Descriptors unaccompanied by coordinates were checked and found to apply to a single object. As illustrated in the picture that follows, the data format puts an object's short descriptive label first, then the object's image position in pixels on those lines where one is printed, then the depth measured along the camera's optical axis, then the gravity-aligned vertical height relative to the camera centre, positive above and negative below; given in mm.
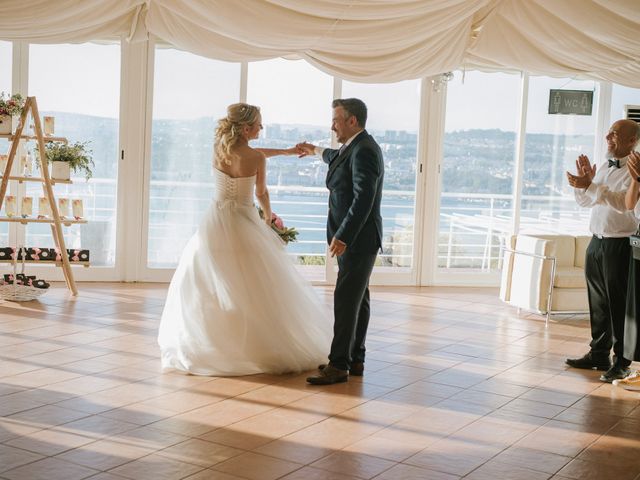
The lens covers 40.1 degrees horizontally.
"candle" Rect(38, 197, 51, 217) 8305 -349
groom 5367 -244
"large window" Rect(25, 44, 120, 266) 9094 +577
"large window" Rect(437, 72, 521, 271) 10281 +257
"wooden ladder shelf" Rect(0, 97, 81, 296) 7961 -90
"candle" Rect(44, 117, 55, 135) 8242 +431
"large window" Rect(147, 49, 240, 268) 9422 +386
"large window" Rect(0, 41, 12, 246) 8898 +976
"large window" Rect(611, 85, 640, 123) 10797 +1208
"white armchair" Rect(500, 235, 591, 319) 8242 -789
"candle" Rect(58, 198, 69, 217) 8492 -348
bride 5598 -741
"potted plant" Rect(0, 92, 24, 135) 8008 +523
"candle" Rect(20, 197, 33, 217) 8211 -345
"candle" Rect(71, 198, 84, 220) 8516 -352
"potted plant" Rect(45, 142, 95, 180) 8289 +115
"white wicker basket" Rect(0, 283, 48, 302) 7875 -1111
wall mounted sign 10516 +1116
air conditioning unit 10680 +1043
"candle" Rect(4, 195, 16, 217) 8211 -334
